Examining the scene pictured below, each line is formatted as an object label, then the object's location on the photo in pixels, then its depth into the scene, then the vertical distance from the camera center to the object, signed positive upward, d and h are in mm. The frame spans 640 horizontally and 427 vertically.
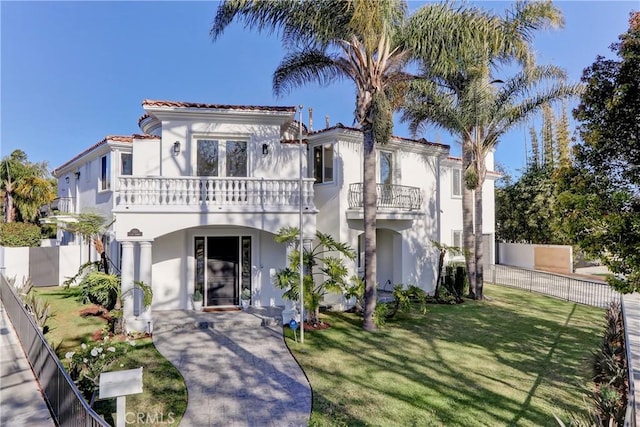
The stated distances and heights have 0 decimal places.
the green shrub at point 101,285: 11055 -1980
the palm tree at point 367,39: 10930 +6041
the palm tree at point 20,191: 29547 +2826
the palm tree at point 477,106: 15348 +5392
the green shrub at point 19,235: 25500 -819
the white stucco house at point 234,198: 11773 +975
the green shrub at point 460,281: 17766 -2974
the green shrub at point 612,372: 5977 -3370
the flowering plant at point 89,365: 6430 -2708
